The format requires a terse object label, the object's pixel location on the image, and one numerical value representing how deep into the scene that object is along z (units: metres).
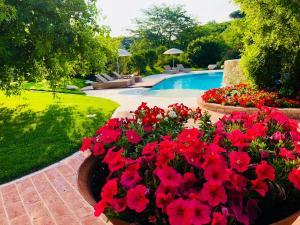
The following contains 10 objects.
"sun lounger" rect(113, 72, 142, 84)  22.86
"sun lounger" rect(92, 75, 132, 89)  19.83
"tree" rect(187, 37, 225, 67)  35.91
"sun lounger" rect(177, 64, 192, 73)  32.06
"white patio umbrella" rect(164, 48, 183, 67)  32.22
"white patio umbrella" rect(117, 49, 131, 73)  24.34
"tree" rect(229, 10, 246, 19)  41.12
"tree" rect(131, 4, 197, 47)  46.53
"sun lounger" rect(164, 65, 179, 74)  30.94
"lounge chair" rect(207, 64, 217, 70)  33.17
